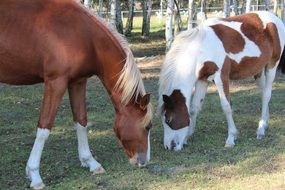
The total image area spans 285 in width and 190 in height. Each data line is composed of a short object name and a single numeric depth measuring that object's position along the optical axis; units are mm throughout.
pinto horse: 6707
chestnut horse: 5152
